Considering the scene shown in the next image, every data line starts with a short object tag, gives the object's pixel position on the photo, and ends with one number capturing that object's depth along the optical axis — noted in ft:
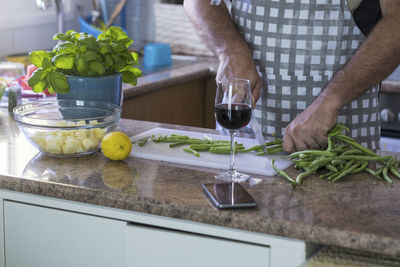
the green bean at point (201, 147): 6.98
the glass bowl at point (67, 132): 6.75
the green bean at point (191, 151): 6.84
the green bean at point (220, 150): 6.92
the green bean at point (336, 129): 6.95
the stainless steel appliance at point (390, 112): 10.58
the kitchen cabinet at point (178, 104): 10.48
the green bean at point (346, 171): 6.35
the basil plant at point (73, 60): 7.26
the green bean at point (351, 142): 6.63
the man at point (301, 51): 7.56
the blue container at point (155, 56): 12.12
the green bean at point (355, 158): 6.48
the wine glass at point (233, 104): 6.21
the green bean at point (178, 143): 7.08
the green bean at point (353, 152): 6.60
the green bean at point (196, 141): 7.13
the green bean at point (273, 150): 6.94
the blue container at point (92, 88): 7.37
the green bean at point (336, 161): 6.49
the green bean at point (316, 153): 6.53
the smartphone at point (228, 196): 5.80
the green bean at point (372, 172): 6.44
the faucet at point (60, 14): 11.47
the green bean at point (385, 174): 6.36
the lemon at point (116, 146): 6.67
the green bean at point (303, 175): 6.26
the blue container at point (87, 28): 12.11
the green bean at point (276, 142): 7.07
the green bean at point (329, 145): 6.64
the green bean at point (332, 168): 6.43
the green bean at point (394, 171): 6.46
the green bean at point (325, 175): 6.43
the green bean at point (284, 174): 6.25
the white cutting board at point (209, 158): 6.63
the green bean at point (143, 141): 7.09
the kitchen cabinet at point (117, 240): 5.76
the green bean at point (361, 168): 6.50
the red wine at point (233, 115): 6.20
